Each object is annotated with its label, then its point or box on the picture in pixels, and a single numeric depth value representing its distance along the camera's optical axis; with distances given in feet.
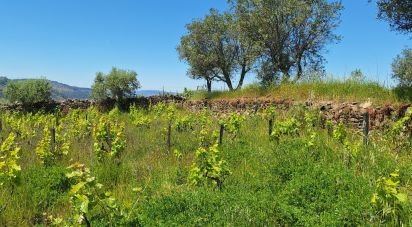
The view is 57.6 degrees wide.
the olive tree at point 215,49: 106.83
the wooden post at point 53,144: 31.26
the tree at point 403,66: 122.42
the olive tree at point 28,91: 91.09
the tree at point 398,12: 37.40
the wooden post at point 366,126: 29.44
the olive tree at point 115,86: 93.45
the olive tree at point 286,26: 74.64
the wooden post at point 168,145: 34.06
